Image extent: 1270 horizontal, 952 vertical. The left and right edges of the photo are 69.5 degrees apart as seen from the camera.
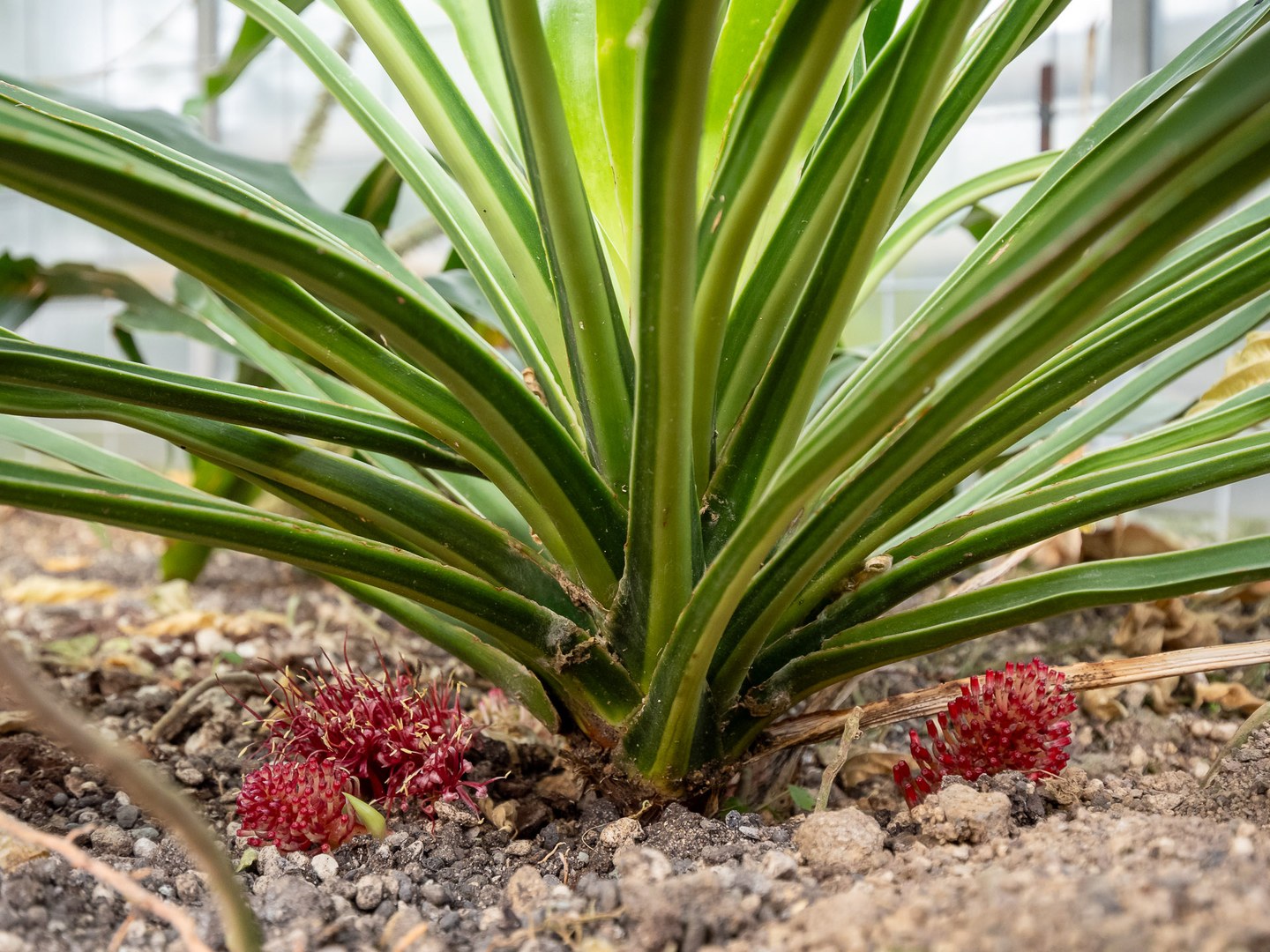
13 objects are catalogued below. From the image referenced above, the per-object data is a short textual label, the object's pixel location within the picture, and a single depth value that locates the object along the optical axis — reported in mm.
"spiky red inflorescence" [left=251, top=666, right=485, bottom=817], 559
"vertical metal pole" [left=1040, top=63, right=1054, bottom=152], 1816
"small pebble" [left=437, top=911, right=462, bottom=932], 405
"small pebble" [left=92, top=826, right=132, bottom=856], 502
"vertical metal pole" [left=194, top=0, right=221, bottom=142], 3018
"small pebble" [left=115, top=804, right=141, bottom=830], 545
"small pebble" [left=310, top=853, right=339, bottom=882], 465
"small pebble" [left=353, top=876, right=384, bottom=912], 432
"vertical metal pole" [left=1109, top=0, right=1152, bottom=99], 1540
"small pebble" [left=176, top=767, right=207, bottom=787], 625
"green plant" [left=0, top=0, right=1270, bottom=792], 316
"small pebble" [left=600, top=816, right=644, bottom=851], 470
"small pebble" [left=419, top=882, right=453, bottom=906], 442
